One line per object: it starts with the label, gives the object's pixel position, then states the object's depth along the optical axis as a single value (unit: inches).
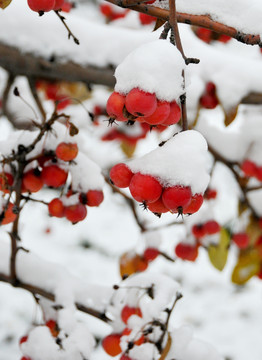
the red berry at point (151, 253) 36.7
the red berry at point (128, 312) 27.4
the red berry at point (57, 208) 25.4
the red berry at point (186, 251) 39.0
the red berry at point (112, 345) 27.3
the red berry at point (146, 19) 37.9
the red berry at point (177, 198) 19.8
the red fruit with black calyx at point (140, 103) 19.4
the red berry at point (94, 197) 25.5
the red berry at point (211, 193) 44.3
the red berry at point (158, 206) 20.4
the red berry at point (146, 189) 19.8
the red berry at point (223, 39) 38.1
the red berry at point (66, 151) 24.4
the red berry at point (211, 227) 37.2
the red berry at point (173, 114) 20.0
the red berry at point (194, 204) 20.4
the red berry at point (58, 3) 21.3
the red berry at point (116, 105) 19.8
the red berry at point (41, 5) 20.5
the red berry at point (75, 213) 25.1
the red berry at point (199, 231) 37.7
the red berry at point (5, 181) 24.2
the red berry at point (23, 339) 27.2
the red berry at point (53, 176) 24.7
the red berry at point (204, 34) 42.4
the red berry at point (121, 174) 20.7
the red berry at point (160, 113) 19.7
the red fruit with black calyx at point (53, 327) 27.2
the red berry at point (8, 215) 25.0
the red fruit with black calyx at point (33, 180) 24.8
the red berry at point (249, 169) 39.0
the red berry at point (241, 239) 40.6
